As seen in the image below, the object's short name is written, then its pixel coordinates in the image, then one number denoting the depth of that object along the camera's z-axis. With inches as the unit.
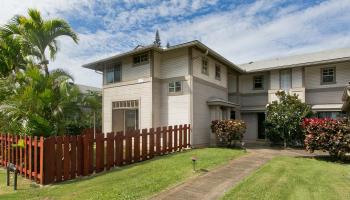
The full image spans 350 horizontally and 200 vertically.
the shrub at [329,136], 403.5
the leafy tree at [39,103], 335.0
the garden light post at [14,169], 279.3
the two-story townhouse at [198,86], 564.1
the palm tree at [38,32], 417.1
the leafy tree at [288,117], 594.5
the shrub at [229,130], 544.8
